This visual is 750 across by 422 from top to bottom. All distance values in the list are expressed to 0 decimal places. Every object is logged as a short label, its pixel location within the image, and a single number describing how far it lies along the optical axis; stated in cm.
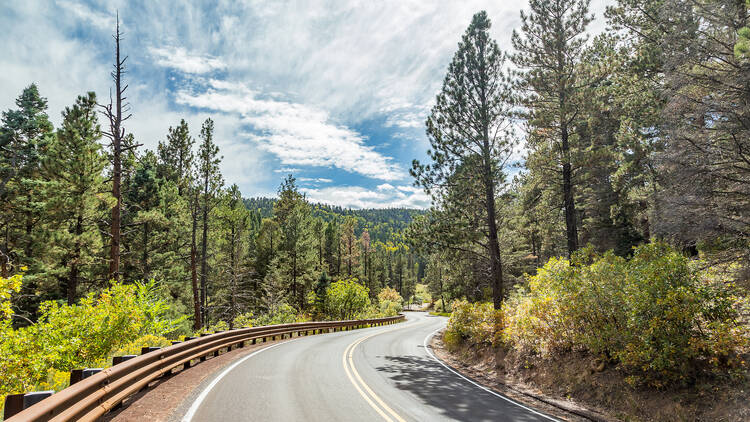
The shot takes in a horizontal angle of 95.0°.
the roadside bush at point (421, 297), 10696
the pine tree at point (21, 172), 1672
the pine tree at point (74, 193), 1628
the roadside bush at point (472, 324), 1376
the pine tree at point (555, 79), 1427
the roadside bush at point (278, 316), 2528
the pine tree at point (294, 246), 3572
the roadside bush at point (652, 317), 655
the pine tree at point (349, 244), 5528
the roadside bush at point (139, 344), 805
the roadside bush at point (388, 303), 5204
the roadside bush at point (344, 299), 3625
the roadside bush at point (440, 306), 7059
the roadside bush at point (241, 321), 2436
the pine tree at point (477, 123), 1440
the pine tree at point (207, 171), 2267
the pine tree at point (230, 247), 2786
